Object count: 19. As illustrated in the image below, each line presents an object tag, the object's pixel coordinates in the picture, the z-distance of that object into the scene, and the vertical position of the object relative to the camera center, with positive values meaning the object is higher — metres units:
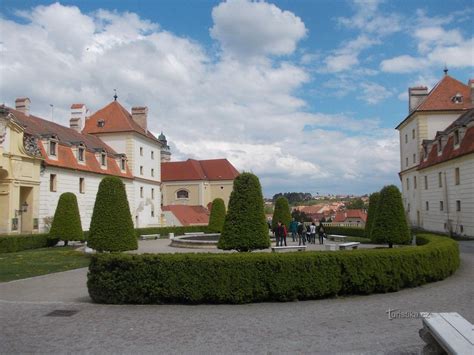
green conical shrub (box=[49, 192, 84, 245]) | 26.02 -0.24
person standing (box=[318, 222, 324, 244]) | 28.83 -1.41
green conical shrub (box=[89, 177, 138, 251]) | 16.88 -0.19
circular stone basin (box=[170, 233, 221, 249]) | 25.14 -1.66
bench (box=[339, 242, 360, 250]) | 19.47 -1.53
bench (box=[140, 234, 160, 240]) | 36.89 -1.82
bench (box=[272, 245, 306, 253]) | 16.17 -1.35
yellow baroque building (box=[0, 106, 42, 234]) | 27.95 +2.66
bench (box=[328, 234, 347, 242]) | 29.98 -1.92
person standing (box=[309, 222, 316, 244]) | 29.55 -1.37
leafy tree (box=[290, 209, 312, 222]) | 59.67 -0.72
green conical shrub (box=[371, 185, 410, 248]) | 17.00 -0.43
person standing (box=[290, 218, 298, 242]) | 29.12 -1.03
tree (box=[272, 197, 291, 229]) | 35.09 +0.10
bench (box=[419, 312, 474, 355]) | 4.41 -1.33
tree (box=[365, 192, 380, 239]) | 28.61 +0.05
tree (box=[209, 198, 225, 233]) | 38.69 -0.22
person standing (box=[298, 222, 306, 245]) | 28.03 -1.29
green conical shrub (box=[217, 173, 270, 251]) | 14.03 -0.23
